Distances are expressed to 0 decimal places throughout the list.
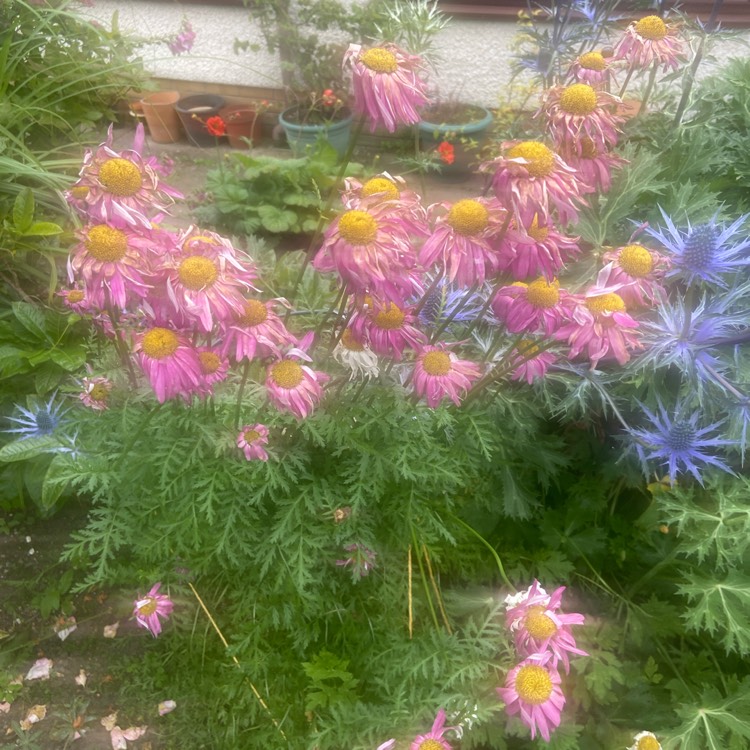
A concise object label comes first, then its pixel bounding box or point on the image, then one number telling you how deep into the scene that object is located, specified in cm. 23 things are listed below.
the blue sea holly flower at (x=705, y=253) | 117
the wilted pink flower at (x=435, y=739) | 105
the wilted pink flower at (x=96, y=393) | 118
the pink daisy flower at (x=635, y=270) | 111
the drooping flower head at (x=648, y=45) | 147
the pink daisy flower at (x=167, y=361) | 89
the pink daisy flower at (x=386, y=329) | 100
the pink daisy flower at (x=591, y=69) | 133
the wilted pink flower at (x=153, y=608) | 136
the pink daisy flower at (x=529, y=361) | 112
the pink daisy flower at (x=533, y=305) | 99
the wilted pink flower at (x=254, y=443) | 106
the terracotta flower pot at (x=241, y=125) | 393
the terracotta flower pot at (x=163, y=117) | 396
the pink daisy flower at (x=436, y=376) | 105
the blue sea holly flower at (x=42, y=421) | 137
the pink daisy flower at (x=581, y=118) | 94
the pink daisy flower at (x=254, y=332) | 91
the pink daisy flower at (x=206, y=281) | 84
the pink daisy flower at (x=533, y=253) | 85
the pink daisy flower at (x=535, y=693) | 104
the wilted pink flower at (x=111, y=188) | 83
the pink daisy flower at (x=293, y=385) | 98
